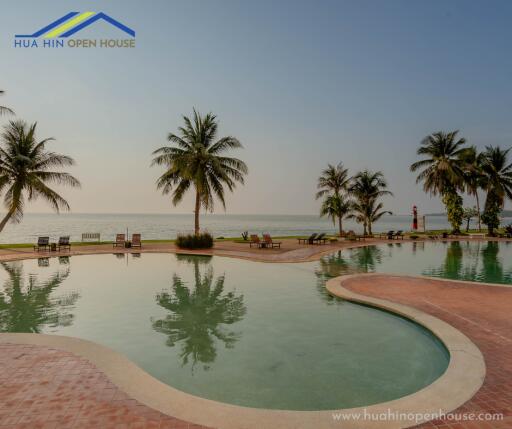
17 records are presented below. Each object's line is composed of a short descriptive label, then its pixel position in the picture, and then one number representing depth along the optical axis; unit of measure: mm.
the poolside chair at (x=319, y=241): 30612
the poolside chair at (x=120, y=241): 26672
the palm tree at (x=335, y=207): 39375
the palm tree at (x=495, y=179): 42469
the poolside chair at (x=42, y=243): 23734
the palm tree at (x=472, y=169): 40531
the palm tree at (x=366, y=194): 41094
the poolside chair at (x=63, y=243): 24131
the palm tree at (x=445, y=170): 39969
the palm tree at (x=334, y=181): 40531
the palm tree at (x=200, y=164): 26641
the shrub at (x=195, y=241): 26038
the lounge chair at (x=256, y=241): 27684
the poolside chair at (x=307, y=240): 30116
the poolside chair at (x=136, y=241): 26394
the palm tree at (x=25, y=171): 23609
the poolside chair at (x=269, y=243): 27172
